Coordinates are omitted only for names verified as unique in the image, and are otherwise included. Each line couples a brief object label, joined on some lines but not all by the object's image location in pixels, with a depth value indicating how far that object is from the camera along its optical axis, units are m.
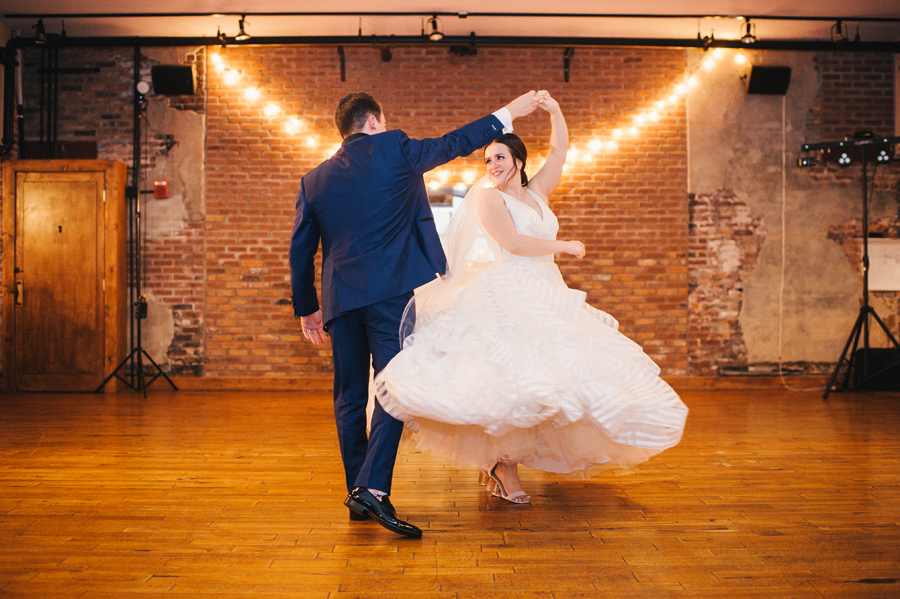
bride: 2.14
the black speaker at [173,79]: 5.84
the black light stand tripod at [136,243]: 5.81
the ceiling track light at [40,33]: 5.51
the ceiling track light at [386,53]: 5.84
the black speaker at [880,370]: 5.70
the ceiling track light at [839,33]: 5.52
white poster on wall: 6.01
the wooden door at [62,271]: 5.73
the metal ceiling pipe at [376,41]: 5.70
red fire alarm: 5.93
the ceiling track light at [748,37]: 5.39
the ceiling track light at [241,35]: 5.43
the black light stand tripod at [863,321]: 5.33
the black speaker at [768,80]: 5.90
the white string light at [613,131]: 5.96
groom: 2.20
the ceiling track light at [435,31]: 5.37
